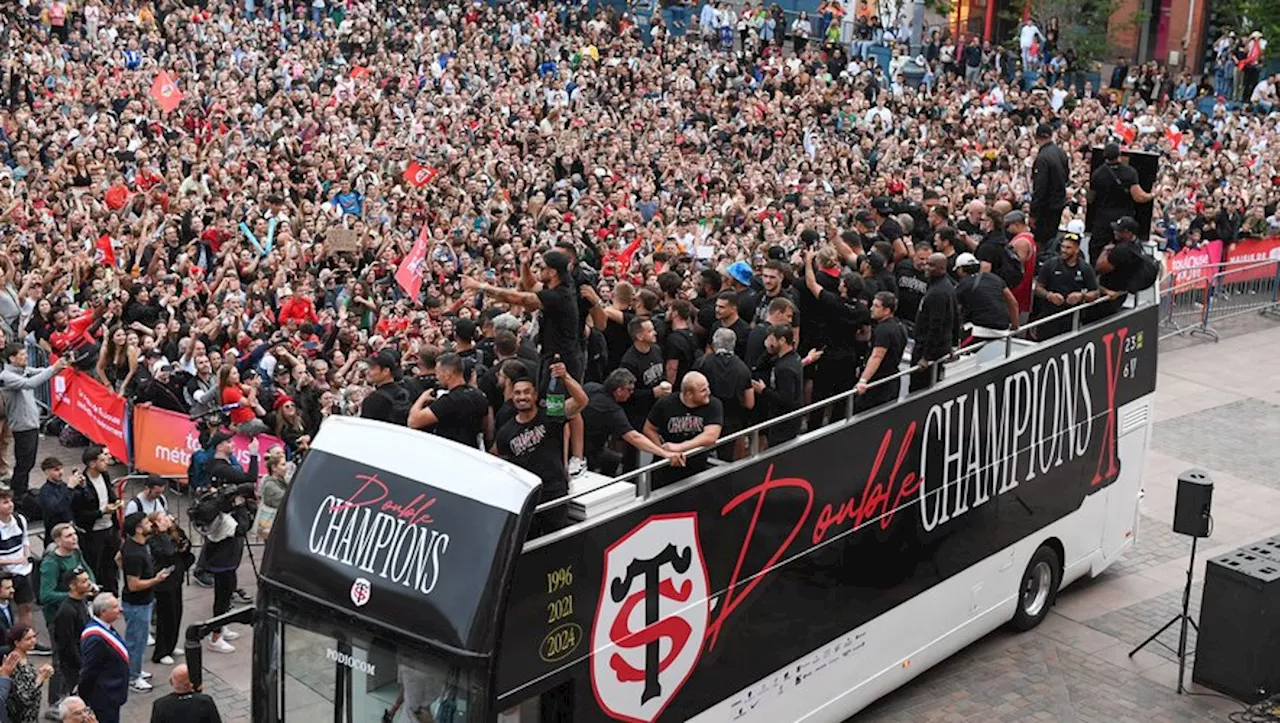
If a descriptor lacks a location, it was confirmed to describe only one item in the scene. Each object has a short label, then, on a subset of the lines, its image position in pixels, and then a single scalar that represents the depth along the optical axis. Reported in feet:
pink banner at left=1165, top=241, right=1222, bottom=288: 89.81
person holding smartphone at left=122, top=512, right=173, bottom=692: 45.19
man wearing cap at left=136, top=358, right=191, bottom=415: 59.41
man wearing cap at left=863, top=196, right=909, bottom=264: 50.57
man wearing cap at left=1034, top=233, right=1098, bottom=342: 50.83
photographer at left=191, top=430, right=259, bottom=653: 48.65
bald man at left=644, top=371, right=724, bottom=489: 38.01
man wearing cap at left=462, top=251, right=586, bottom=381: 41.09
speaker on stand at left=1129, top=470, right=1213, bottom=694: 48.24
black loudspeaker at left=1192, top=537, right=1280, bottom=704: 47.88
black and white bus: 31.83
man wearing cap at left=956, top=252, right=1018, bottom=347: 47.34
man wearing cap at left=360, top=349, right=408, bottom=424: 37.88
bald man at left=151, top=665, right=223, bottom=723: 36.65
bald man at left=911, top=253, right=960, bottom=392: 44.24
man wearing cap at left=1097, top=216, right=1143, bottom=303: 51.47
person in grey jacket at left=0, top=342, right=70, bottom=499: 58.39
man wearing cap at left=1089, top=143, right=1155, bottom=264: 55.77
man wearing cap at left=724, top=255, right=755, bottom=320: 46.16
